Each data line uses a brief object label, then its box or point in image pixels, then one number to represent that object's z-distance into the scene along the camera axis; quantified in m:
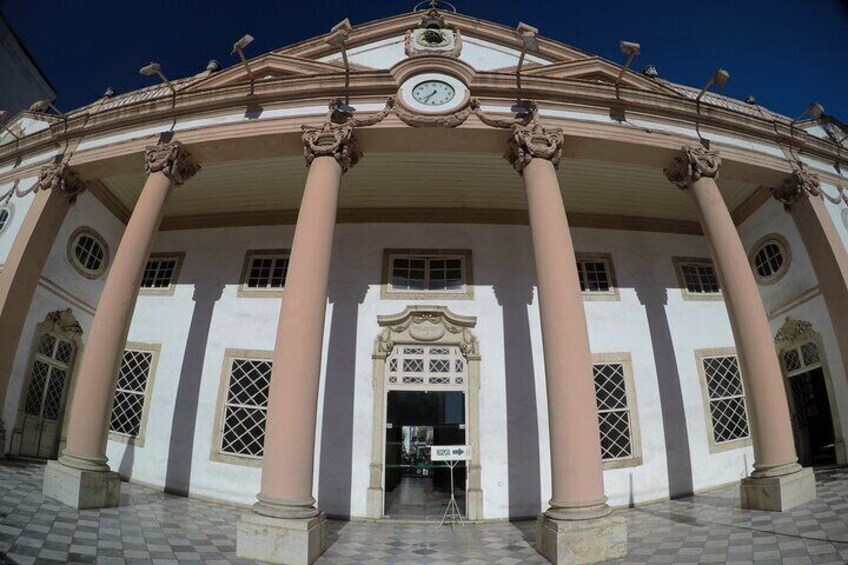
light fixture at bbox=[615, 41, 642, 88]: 6.77
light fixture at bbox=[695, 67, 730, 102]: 6.75
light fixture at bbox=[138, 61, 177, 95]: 7.10
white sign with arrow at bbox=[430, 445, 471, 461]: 6.64
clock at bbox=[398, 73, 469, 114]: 7.08
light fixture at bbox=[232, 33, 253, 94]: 6.93
